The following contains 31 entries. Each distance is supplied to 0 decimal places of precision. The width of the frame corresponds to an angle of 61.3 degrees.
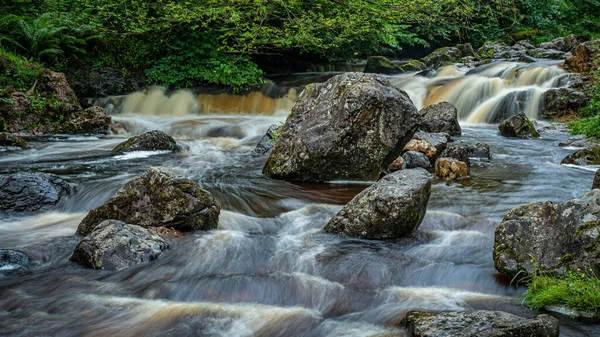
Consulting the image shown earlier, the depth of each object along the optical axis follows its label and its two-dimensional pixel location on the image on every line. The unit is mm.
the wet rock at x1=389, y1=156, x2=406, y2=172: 8266
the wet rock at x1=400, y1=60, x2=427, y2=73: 21830
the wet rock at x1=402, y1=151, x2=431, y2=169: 8586
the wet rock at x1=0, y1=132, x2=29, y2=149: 11164
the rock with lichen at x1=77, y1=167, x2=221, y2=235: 5500
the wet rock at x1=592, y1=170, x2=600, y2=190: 6238
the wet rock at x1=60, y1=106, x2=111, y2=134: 13453
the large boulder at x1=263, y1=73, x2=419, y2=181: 7438
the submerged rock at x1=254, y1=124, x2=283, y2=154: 10766
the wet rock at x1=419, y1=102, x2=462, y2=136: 12023
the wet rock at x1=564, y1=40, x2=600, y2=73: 15859
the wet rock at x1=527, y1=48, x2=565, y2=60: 18781
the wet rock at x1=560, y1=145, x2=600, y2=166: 8828
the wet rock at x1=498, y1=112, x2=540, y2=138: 12234
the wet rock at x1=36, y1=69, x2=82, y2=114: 13852
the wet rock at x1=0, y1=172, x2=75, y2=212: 6387
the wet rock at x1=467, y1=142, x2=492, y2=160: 9718
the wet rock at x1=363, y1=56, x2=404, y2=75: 21078
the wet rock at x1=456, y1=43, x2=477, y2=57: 24422
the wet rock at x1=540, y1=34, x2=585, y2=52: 20266
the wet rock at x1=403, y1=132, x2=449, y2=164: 8914
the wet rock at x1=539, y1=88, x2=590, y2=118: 14117
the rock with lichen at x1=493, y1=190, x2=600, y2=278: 3879
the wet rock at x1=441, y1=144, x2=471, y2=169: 8609
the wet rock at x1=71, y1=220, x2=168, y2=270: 4656
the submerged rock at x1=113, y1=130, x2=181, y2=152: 10891
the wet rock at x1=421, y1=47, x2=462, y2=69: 22406
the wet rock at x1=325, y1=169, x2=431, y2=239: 5258
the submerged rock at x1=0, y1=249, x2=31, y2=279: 4621
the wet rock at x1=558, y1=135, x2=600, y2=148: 10908
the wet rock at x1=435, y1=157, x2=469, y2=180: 7988
